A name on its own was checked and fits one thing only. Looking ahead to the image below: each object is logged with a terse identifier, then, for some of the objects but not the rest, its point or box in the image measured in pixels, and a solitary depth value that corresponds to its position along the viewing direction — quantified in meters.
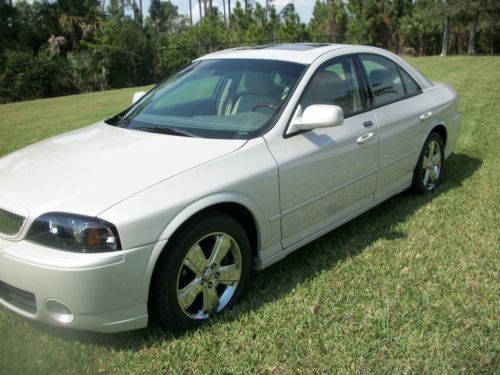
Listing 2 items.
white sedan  2.63
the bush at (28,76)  21.73
